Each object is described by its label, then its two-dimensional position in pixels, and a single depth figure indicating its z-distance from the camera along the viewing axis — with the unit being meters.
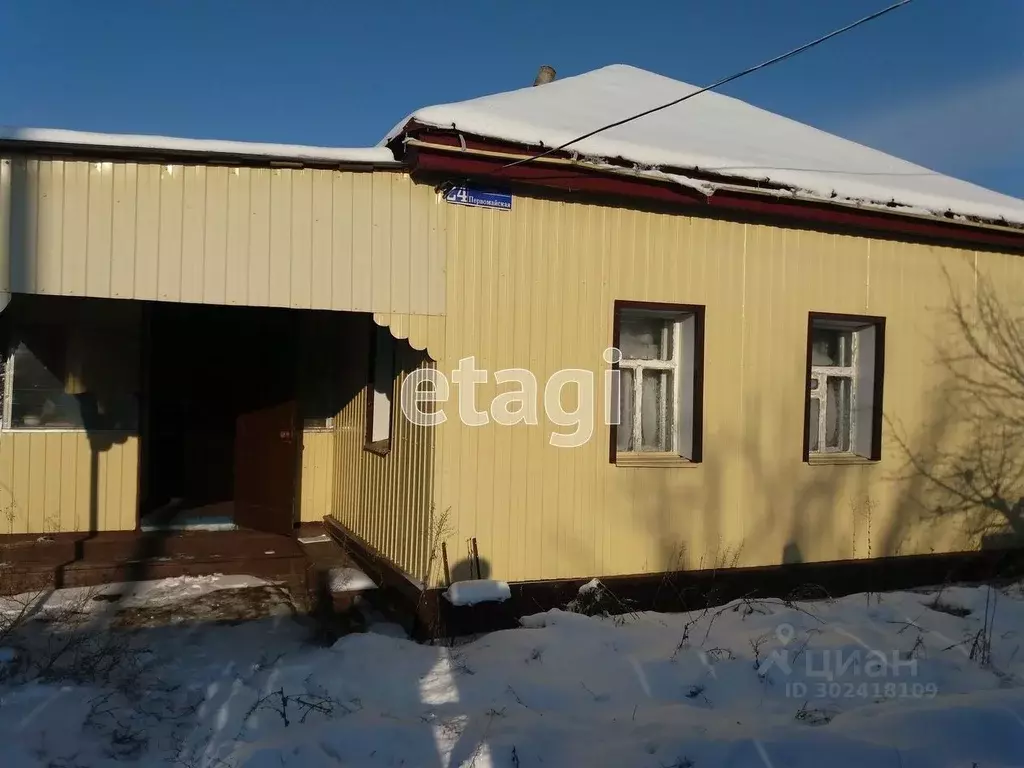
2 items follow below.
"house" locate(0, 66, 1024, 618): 4.75
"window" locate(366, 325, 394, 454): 6.35
